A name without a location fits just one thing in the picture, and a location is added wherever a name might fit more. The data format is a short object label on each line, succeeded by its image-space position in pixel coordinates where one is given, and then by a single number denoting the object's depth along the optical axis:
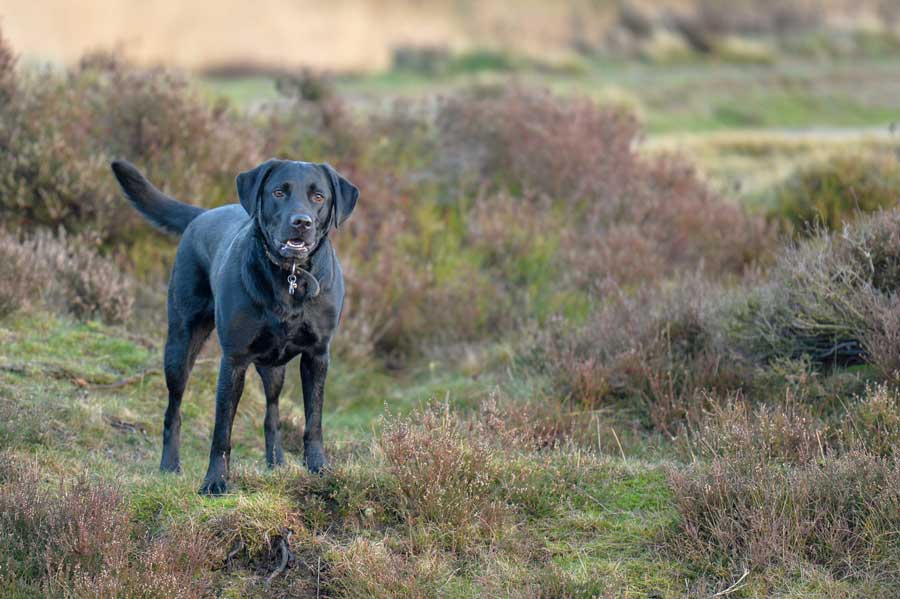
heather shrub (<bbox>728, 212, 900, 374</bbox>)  14.57
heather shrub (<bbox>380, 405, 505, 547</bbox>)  11.46
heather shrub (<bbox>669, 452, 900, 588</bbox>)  10.90
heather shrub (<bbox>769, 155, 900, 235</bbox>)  24.73
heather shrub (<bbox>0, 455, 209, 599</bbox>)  10.05
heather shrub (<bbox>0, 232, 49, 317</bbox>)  17.37
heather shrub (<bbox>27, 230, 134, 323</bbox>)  18.77
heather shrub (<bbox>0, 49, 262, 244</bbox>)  21.23
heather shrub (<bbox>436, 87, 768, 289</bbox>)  23.66
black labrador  11.58
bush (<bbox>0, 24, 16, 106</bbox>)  22.75
